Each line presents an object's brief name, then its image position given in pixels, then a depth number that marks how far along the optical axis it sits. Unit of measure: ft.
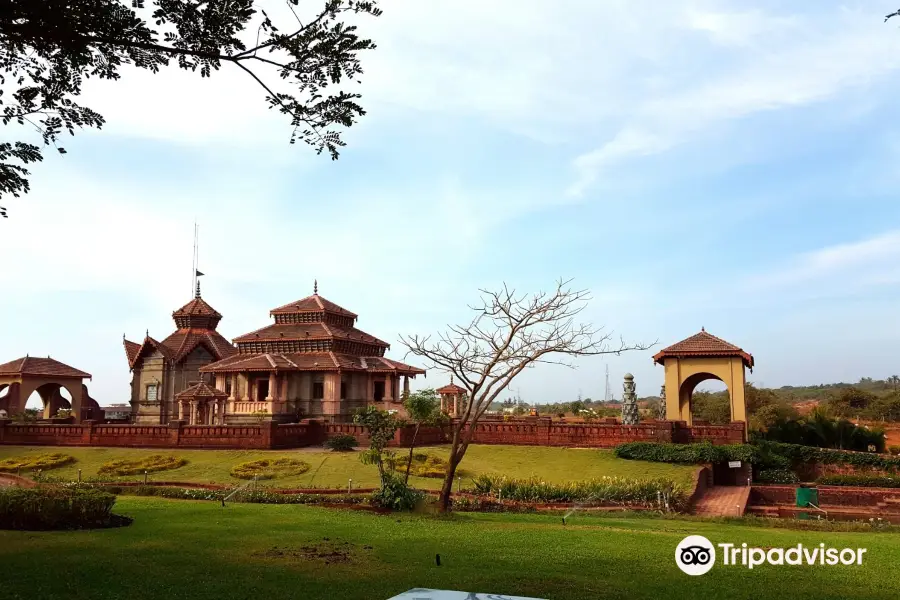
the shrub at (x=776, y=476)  91.45
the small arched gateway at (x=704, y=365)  104.94
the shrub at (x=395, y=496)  53.21
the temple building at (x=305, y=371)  123.95
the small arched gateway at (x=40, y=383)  133.39
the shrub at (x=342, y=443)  94.12
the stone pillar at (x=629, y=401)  114.93
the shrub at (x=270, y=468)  77.38
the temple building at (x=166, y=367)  144.36
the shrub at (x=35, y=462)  83.76
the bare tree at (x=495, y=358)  53.11
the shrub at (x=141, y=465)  81.41
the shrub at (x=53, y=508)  39.65
